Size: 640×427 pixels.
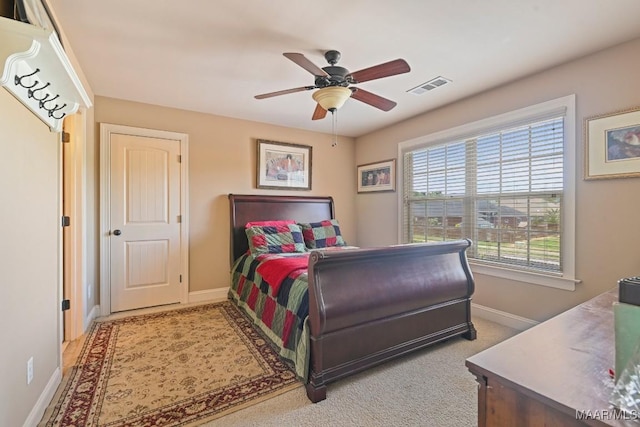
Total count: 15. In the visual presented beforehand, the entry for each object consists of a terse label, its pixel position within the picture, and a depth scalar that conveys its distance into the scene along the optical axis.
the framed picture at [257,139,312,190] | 4.25
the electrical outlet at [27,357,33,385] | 1.58
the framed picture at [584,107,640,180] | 2.21
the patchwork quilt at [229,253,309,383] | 2.05
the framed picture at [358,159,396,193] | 4.43
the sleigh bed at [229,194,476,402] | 1.93
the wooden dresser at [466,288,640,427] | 0.65
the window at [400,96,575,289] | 2.64
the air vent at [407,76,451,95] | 2.92
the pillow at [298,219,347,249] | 4.02
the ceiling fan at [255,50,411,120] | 2.04
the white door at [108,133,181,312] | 3.39
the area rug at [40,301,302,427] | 1.74
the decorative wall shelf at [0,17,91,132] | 1.21
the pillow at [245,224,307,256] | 3.53
